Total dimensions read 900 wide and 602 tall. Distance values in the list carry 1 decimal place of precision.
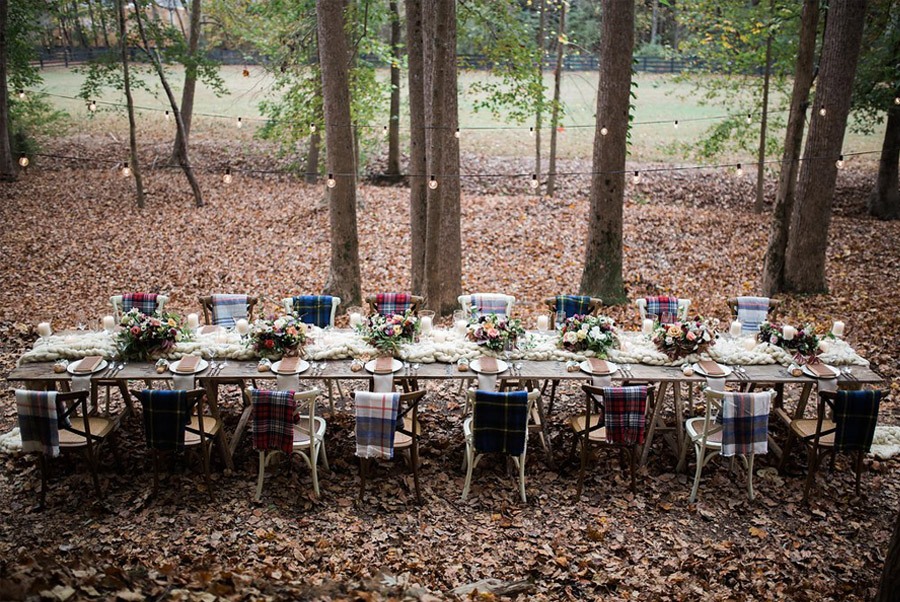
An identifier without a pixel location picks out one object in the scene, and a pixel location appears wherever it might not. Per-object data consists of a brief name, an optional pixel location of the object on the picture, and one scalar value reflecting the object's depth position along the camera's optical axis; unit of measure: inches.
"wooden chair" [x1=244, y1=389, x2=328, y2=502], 208.8
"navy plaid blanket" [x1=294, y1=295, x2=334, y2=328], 293.0
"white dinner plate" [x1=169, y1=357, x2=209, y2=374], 229.9
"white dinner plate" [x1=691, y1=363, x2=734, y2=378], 233.3
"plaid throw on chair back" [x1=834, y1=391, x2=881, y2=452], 211.2
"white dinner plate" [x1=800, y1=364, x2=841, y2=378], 234.6
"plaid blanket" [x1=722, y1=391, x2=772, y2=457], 210.5
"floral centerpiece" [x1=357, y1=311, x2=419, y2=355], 246.1
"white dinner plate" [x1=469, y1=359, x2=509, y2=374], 231.9
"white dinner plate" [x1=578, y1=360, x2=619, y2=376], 235.6
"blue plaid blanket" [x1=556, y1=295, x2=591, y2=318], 290.0
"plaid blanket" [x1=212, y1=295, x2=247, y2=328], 290.7
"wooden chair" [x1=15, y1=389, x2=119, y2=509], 203.0
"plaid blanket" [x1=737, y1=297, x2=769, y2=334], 292.8
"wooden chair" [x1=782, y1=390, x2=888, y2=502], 211.3
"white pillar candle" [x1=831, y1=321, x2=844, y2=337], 247.4
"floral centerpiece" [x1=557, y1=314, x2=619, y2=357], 247.6
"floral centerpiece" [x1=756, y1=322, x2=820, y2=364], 245.4
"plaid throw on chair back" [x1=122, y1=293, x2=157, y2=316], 288.5
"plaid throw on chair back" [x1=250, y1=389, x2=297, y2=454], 205.9
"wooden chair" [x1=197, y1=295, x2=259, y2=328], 289.0
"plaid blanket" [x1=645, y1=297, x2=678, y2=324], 291.1
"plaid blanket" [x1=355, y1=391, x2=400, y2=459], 208.1
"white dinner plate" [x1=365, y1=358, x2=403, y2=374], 232.9
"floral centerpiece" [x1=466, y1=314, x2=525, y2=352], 246.5
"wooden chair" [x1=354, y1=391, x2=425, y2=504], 210.5
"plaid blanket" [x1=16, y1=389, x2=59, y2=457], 202.8
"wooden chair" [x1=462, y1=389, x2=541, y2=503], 209.8
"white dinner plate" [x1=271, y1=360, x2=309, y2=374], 231.0
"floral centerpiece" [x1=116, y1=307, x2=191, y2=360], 236.8
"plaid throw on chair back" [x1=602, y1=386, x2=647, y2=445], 211.9
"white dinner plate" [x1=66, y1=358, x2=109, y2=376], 227.0
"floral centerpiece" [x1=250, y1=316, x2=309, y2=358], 241.1
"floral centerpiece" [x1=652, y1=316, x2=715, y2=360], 242.1
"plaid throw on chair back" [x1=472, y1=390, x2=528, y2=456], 208.4
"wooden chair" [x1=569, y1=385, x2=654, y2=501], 212.1
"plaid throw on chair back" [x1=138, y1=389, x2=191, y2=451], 203.9
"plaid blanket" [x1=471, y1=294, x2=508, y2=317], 299.6
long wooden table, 229.0
